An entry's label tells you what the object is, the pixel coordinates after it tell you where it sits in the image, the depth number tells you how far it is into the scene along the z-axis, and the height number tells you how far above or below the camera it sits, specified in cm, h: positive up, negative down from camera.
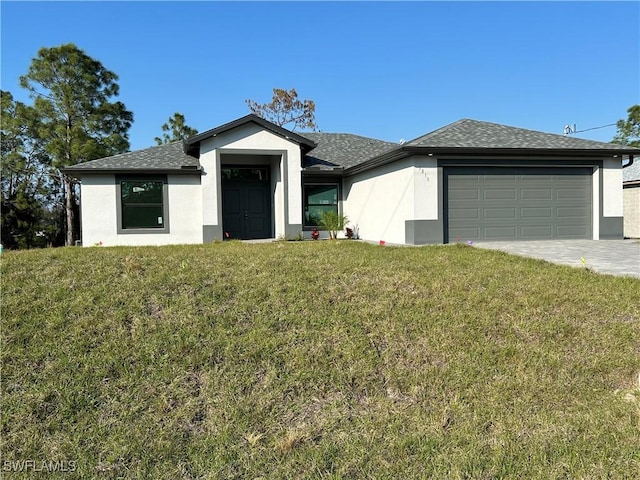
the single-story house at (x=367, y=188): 1204 +114
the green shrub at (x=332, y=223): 1502 +9
